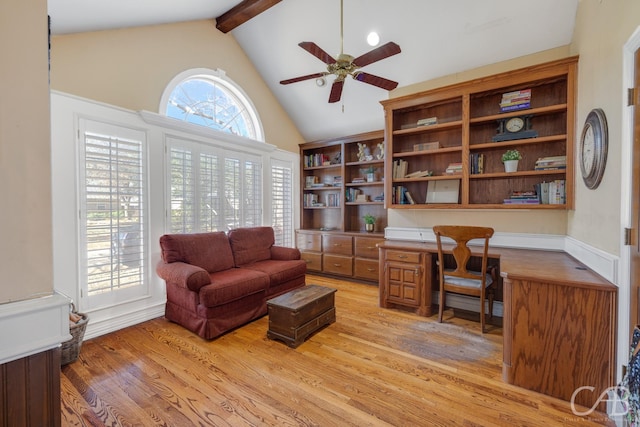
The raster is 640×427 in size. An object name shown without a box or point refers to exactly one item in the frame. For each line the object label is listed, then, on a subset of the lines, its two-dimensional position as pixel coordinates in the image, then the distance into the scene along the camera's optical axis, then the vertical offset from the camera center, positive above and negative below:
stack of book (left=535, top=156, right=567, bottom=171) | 2.82 +0.46
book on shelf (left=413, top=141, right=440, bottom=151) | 3.50 +0.77
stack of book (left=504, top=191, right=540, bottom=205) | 2.94 +0.11
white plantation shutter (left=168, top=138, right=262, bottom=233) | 3.37 +0.25
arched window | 3.50 +1.41
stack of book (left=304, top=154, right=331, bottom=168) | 5.27 +0.88
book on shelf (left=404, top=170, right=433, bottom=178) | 3.56 +0.43
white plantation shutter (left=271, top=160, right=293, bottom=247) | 4.83 +0.10
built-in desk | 1.71 -0.77
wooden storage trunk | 2.49 -0.97
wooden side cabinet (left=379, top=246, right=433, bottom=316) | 3.14 -0.81
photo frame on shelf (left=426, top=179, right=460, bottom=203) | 3.47 +0.22
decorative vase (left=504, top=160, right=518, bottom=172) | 3.05 +0.46
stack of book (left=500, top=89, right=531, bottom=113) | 2.95 +1.13
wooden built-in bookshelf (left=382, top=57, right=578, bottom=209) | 2.83 +0.80
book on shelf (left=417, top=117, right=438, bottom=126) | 3.48 +1.06
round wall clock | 1.85 +0.43
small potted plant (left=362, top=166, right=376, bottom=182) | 4.68 +0.57
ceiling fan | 2.38 +1.25
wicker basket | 2.17 -1.06
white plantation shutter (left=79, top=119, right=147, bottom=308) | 2.64 -0.05
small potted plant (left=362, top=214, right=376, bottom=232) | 4.69 -0.23
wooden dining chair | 2.68 -0.64
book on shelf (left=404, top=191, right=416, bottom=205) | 3.68 +0.13
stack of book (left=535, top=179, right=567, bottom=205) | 2.78 +0.17
